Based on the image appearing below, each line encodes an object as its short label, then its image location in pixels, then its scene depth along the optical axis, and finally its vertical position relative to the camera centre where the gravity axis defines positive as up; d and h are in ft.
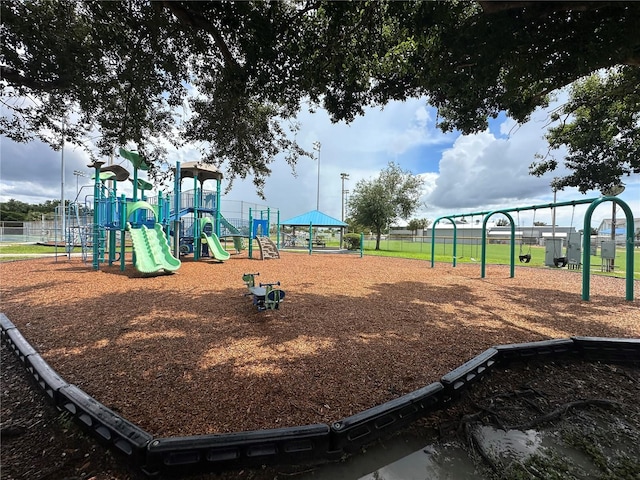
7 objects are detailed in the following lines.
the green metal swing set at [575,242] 21.17 -0.44
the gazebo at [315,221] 90.13 +4.33
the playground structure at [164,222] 33.22 +1.63
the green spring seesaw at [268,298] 16.05 -3.49
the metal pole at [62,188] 99.71 +14.38
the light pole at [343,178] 145.40 +28.71
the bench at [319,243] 105.91 -2.96
